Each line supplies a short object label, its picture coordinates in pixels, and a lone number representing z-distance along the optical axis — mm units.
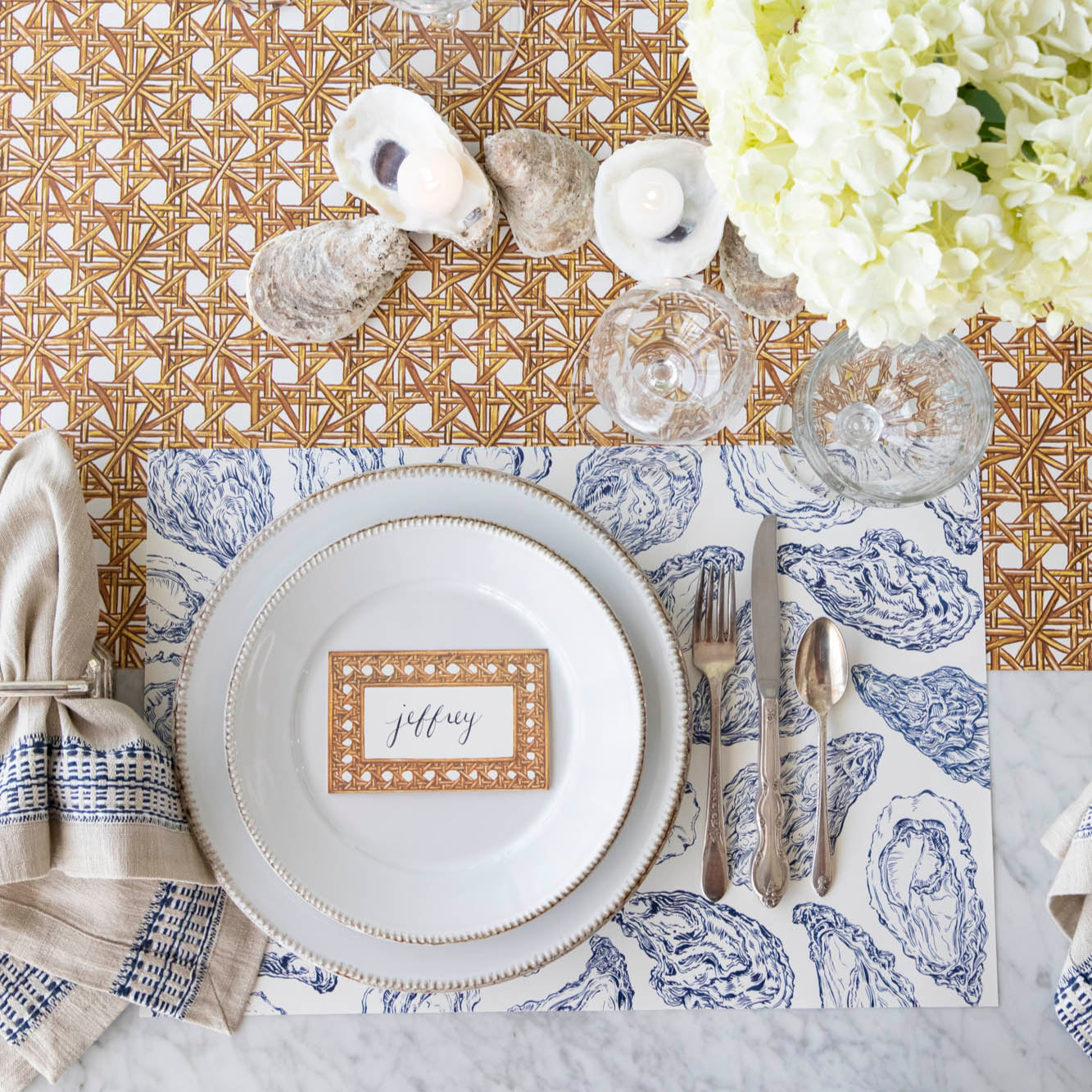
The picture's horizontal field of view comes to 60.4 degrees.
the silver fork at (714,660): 790
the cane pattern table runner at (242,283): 824
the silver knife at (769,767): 789
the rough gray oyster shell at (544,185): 768
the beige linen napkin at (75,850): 730
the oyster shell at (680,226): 778
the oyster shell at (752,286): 799
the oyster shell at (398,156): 773
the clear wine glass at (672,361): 782
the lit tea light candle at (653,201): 756
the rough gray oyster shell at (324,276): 775
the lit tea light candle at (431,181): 747
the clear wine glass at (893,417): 760
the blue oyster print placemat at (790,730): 802
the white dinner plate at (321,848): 768
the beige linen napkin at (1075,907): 769
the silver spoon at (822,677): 793
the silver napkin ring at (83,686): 741
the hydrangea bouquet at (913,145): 419
